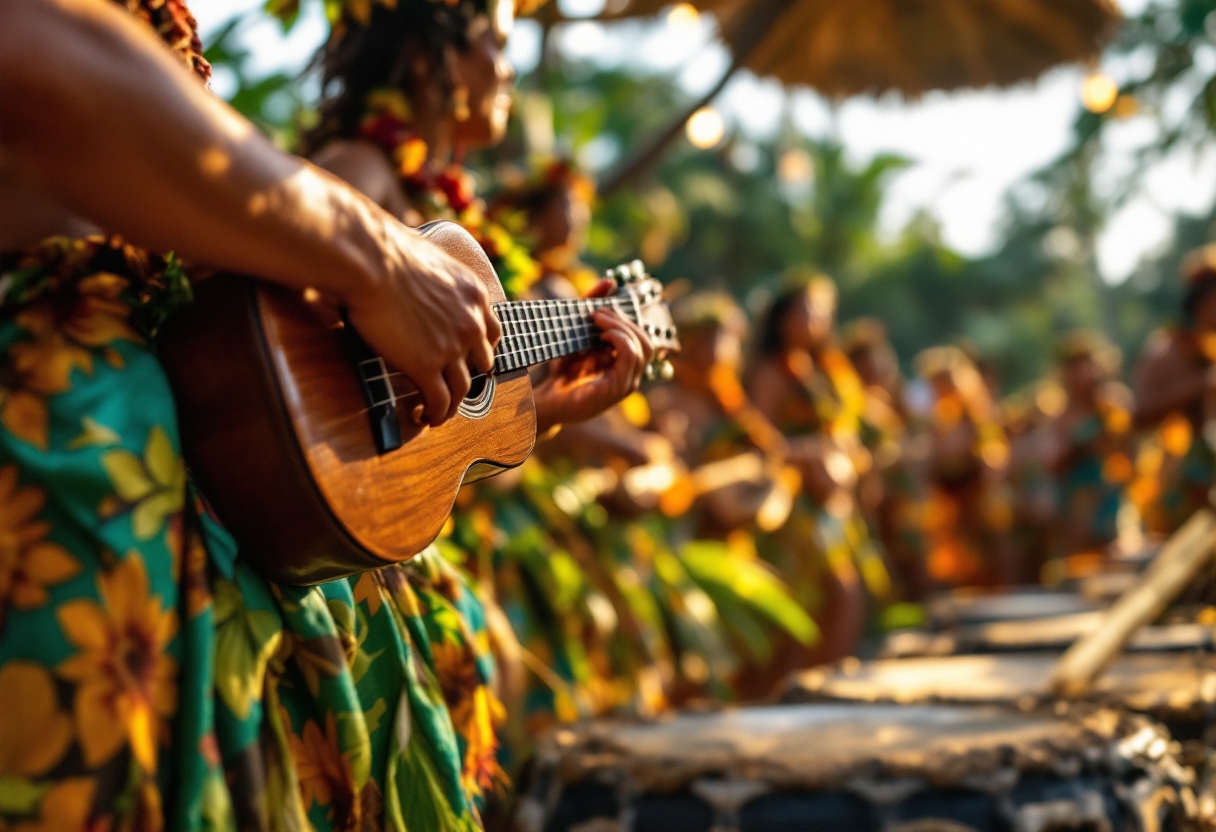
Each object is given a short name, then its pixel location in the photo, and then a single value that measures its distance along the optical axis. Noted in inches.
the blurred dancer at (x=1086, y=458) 316.8
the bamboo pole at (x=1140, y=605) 91.3
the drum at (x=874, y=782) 60.9
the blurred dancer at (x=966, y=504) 335.9
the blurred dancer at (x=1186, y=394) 223.6
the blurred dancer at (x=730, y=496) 185.6
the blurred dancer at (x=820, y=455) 220.8
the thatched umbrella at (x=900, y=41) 178.2
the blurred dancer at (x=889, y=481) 288.7
